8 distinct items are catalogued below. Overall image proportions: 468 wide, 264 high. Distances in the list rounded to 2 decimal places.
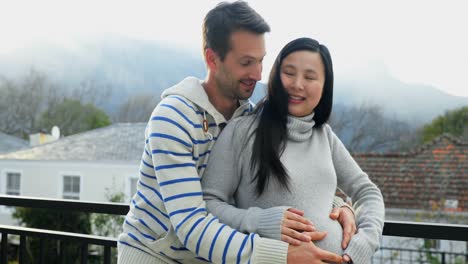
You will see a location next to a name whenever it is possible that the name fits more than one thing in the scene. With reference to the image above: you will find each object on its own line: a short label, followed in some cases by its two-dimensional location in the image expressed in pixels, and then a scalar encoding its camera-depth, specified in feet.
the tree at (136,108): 129.39
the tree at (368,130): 99.66
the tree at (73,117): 116.26
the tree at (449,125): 103.90
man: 4.01
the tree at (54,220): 42.65
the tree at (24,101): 111.86
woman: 4.22
